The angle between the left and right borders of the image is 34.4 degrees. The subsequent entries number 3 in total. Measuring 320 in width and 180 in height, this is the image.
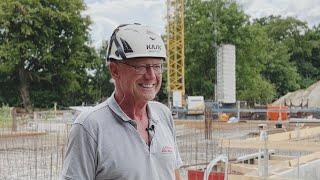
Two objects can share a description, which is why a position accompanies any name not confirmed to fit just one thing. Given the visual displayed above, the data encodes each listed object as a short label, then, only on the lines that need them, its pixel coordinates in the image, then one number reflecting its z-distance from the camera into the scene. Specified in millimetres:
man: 1486
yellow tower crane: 32719
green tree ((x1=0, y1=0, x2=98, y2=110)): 31891
